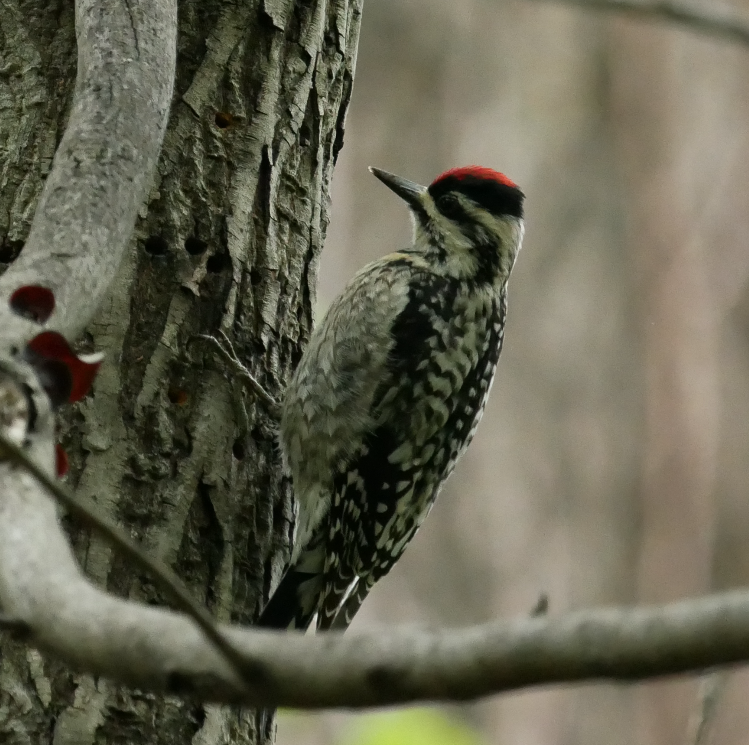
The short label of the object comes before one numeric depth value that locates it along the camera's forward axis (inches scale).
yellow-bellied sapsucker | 275.4
